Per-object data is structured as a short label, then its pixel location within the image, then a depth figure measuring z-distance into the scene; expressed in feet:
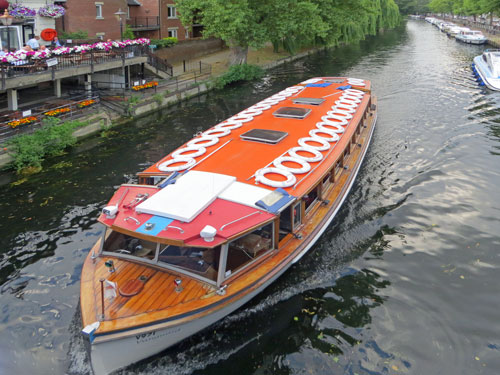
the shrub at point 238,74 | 127.19
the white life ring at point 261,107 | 71.72
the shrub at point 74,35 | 119.03
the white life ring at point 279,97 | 77.82
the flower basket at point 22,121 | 74.48
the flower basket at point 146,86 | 108.27
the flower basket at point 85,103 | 89.38
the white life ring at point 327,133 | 56.75
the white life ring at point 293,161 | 47.06
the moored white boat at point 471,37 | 217.56
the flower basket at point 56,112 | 81.97
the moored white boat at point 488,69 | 123.34
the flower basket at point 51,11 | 108.27
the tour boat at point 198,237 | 33.58
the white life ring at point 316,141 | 53.36
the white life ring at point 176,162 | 47.83
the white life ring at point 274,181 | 43.39
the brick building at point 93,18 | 122.11
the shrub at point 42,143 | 70.18
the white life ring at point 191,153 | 51.60
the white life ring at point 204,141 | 55.16
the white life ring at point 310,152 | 50.26
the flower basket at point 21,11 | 97.81
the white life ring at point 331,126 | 60.03
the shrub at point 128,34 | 139.23
